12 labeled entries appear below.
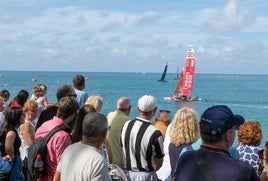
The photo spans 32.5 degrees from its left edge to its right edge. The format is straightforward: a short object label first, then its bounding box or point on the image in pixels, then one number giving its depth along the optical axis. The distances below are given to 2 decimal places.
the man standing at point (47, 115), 5.57
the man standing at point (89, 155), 3.59
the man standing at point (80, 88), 7.47
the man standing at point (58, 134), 4.43
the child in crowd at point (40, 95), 8.16
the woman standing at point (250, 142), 5.00
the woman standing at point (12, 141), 5.20
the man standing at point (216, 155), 2.72
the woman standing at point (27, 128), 5.70
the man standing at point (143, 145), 4.91
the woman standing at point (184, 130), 4.88
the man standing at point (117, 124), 5.45
